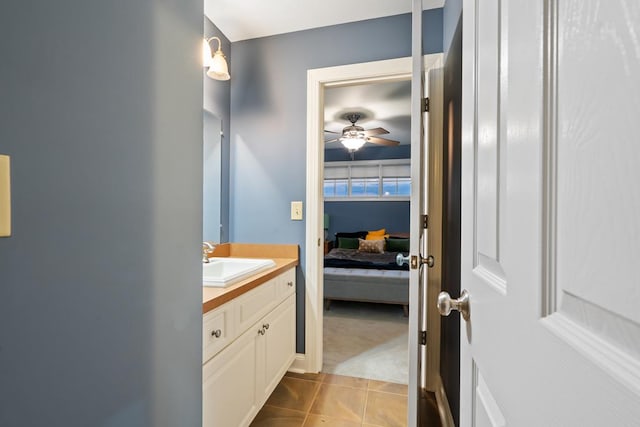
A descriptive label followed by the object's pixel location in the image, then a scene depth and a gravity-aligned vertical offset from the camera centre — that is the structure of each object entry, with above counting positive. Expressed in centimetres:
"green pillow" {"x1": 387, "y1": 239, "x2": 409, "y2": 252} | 505 -58
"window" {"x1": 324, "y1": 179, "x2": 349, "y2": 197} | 625 +52
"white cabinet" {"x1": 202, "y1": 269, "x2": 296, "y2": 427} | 117 -69
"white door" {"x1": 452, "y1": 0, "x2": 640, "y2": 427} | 24 +0
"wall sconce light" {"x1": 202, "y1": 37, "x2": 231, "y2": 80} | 183 +93
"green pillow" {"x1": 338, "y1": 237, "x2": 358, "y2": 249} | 534 -58
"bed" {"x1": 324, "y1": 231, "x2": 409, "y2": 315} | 341 -81
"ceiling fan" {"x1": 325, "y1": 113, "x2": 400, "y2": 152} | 391 +100
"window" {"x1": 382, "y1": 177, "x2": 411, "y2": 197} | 588 +52
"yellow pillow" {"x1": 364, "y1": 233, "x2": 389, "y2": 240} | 540 -47
